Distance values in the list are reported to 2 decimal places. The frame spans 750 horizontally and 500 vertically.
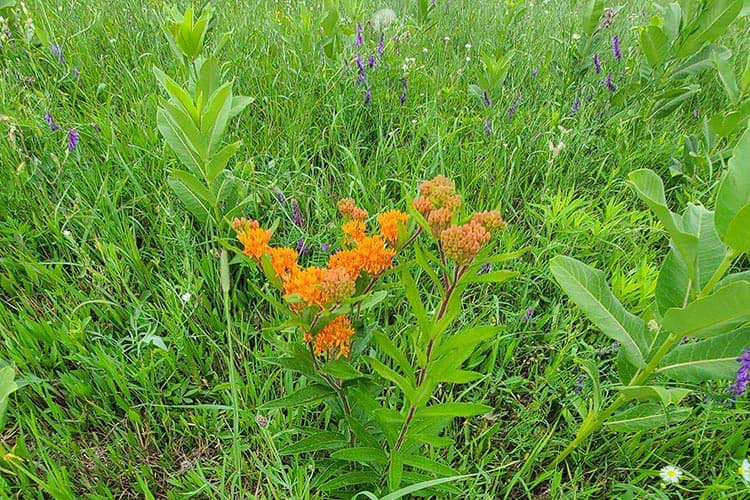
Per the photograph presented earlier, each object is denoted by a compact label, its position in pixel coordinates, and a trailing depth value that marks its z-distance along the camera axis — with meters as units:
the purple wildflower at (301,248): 1.70
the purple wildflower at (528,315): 1.62
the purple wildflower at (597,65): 2.73
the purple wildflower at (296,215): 1.80
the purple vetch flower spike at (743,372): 1.07
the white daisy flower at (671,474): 1.25
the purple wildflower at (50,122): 2.07
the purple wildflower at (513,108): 2.49
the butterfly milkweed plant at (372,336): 0.92
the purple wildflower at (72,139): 1.92
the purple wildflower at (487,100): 2.42
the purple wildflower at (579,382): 1.47
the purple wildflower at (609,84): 2.62
